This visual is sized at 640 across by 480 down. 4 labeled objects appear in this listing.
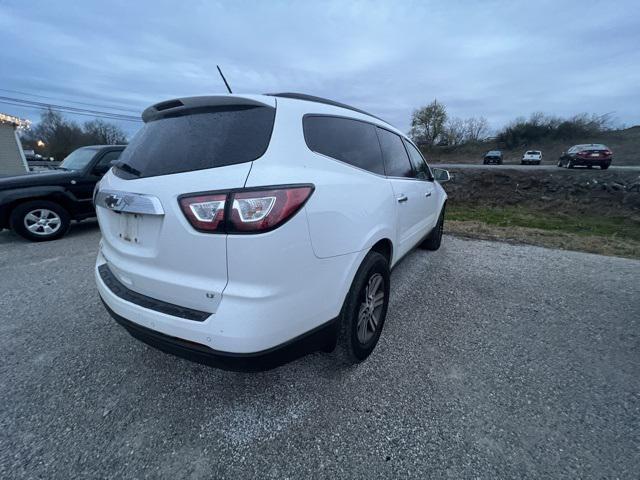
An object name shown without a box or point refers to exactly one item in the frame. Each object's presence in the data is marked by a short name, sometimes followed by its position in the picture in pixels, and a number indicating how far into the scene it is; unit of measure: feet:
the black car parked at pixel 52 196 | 16.67
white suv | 4.44
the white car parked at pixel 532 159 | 87.15
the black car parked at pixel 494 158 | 94.89
